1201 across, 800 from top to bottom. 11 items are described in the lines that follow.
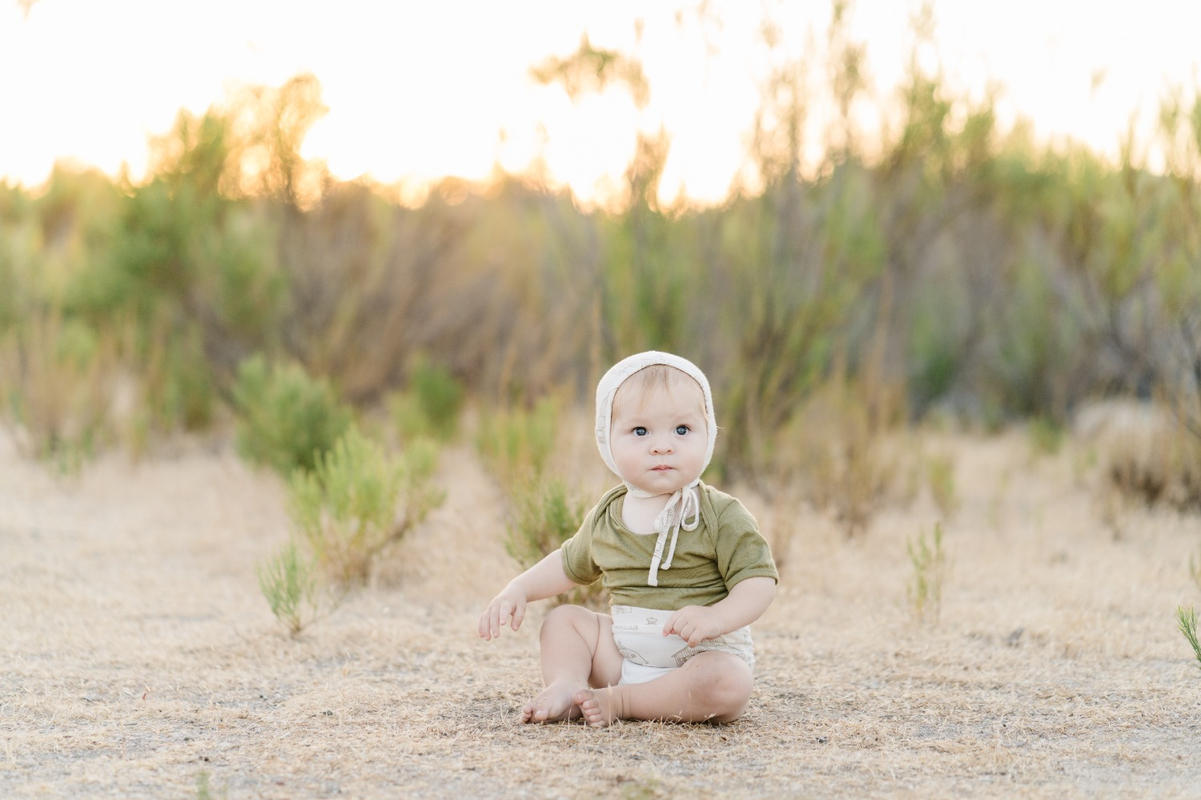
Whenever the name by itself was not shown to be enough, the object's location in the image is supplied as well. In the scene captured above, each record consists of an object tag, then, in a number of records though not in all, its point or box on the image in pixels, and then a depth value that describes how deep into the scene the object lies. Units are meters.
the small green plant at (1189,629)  2.83
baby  2.71
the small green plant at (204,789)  2.20
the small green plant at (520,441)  5.23
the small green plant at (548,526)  3.94
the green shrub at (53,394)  7.17
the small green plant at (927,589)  3.79
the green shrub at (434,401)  7.73
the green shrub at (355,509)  4.28
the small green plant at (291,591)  3.47
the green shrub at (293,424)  6.22
